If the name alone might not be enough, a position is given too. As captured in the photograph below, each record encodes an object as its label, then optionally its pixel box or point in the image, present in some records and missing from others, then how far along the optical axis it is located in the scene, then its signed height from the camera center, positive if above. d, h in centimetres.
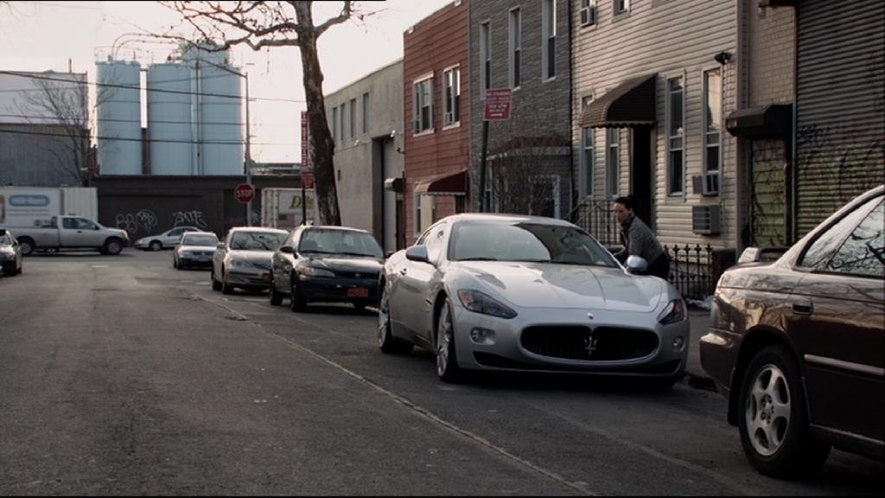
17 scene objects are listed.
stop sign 4353 +149
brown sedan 627 -63
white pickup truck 5456 +2
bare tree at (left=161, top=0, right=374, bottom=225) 3131 +496
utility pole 5029 +311
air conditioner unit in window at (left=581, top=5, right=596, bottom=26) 2490 +437
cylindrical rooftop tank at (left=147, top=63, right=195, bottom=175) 6831 +691
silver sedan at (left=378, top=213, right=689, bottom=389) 1044 -68
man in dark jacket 1330 -11
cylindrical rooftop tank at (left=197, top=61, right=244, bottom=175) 6900 +675
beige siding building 1991 +211
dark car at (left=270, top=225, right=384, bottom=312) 2048 -53
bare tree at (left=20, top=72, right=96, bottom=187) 4503 +508
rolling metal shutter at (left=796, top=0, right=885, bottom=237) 1591 +170
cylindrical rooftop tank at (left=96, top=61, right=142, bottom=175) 6125 +650
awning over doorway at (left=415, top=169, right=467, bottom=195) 3231 +128
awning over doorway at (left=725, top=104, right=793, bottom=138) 1775 +160
